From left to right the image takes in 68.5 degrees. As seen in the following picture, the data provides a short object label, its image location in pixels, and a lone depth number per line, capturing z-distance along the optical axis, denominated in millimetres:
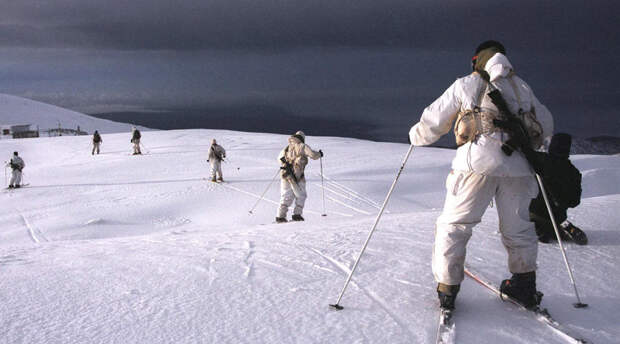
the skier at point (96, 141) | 26020
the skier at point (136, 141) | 24472
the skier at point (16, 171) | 17438
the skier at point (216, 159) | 16381
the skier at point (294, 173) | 9859
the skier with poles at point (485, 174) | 2990
